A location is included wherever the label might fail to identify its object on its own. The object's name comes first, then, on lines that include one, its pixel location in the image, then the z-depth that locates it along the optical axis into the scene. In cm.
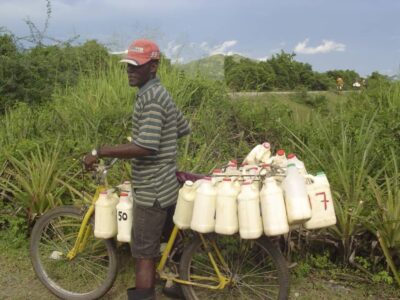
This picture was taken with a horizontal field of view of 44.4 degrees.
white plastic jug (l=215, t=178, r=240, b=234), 317
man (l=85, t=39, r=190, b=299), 317
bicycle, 357
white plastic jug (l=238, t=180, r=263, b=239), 313
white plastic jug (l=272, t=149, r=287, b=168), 358
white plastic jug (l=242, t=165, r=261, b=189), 335
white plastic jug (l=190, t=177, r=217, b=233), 321
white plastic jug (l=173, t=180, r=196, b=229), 331
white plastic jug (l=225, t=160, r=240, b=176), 355
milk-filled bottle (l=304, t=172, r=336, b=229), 328
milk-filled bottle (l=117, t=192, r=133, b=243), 361
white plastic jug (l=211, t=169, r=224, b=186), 335
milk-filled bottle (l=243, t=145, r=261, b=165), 398
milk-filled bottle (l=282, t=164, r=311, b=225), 304
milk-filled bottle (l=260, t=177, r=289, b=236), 307
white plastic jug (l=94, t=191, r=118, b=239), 372
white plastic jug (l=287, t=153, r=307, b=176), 337
